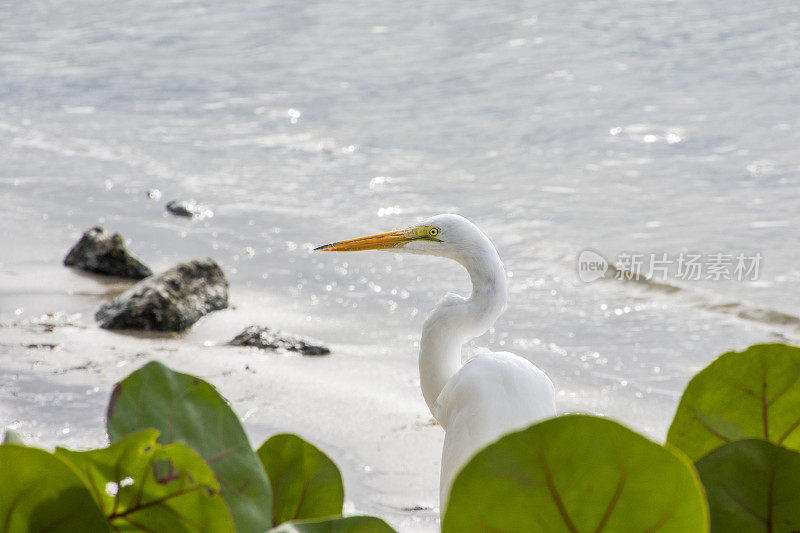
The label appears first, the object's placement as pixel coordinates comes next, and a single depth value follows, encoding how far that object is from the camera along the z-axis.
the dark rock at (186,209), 14.37
